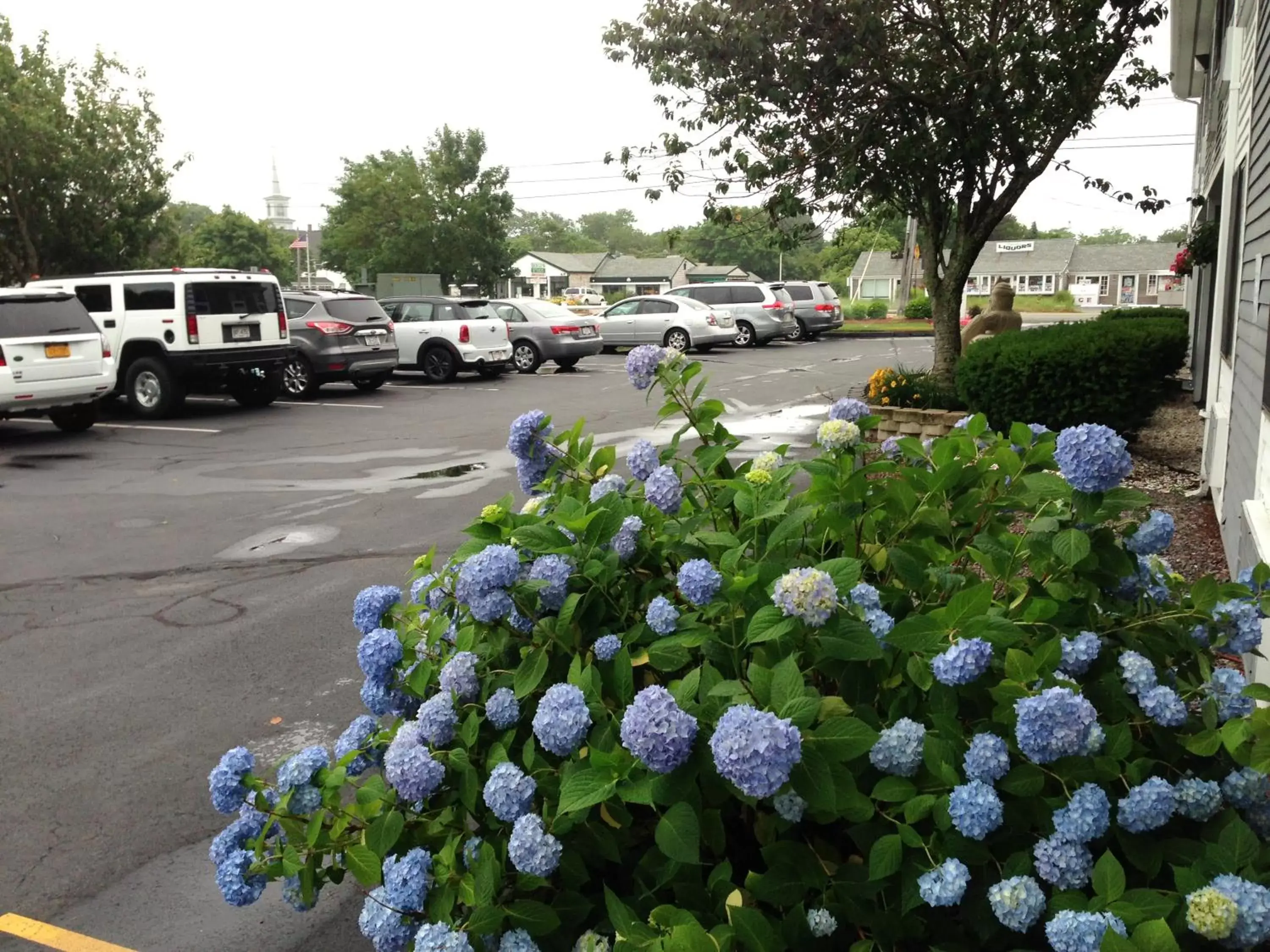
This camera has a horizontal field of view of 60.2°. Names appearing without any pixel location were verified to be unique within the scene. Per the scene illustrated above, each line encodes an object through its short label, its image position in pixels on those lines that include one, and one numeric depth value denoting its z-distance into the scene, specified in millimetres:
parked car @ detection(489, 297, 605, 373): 22734
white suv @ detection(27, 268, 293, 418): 15227
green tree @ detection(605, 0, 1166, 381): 11164
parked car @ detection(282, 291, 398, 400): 17875
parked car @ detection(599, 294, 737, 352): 27547
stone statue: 13766
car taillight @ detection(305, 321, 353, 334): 18016
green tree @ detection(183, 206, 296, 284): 82000
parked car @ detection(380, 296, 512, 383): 20656
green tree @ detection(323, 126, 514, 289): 49031
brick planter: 10641
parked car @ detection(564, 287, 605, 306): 86706
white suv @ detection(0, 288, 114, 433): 12875
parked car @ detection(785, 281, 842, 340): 33938
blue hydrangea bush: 1946
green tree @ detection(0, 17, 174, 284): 29406
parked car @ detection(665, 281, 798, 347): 30359
